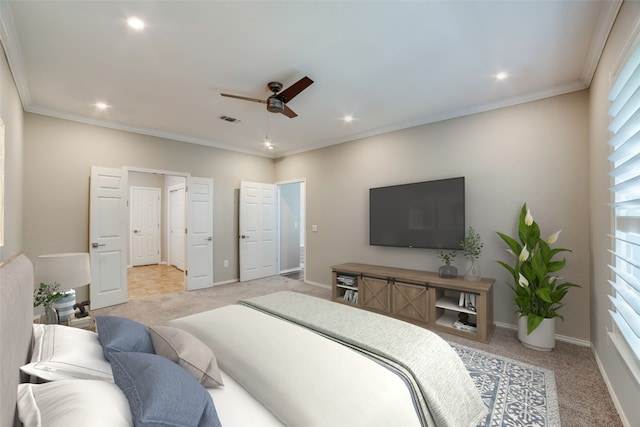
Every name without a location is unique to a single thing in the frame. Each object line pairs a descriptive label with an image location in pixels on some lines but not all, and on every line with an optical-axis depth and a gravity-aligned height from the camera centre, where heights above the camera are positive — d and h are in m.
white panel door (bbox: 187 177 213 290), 4.93 -0.32
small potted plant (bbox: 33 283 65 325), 1.91 -0.57
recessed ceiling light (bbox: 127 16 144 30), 2.00 +1.38
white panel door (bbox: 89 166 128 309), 3.94 -0.30
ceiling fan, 2.74 +1.20
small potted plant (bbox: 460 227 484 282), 3.22 -0.42
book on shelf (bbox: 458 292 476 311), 3.06 -0.94
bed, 0.87 -0.66
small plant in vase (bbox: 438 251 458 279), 3.38 -0.66
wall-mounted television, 3.48 +0.00
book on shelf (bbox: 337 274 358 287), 4.14 -0.95
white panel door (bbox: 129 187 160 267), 7.31 -0.28
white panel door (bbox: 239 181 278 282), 5.58 -0.32
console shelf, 2.97 -1.01
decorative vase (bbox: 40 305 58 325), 1.91 -0.69
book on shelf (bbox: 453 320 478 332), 3.02 -1.21
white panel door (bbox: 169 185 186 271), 7.00 -0.30
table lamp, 2.00 -0.43
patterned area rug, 1.79 -1.28
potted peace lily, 2.68 -0.67
